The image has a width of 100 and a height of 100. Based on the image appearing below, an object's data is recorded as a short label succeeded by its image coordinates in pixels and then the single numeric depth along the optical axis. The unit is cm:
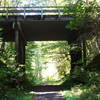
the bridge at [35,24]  1307
